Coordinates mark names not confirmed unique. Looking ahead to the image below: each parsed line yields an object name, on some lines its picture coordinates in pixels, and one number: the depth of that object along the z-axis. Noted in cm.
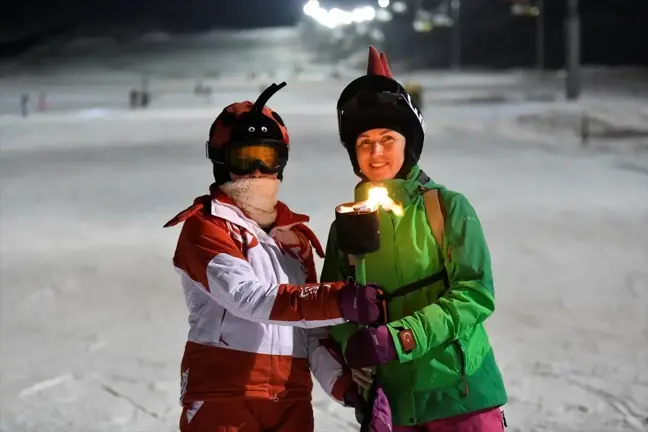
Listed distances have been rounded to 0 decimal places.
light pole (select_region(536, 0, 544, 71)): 2981
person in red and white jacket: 239
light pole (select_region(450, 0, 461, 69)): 4941
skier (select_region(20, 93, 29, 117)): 2747
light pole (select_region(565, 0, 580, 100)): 2625
